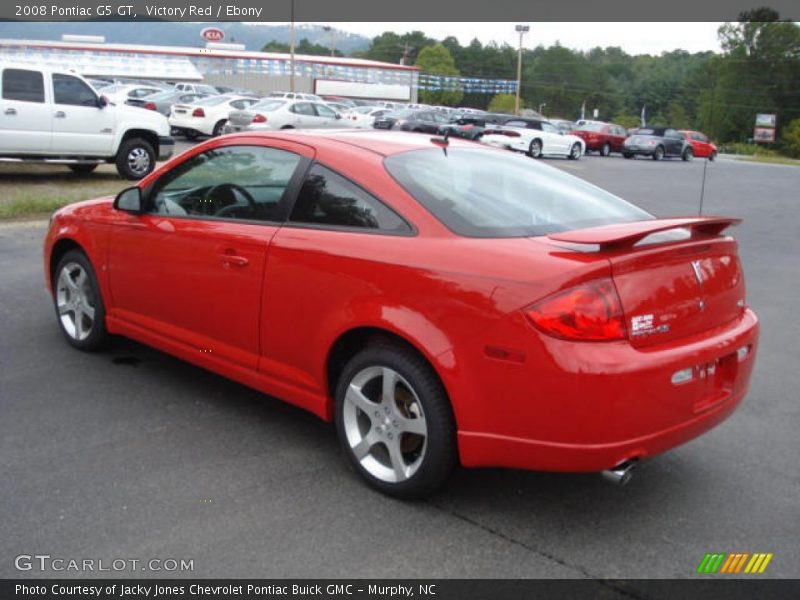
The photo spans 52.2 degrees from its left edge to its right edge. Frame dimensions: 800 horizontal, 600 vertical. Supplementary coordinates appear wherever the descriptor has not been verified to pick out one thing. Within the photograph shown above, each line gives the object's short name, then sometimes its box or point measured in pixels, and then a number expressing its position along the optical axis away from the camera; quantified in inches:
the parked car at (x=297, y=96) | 1677.7
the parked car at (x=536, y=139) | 1181.7
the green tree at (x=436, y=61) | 5265.8
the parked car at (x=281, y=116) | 1008.9
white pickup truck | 530.6
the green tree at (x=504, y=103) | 4276.6
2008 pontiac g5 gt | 121.6
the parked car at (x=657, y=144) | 1478.1
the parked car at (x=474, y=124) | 1196.5
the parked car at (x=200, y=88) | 1805.9
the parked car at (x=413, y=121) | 1288.3
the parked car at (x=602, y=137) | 1537.9
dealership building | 2348.7
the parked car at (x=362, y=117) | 1252.8
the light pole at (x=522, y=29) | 2871.6
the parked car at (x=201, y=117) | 1050.7
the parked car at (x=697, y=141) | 1594.5
